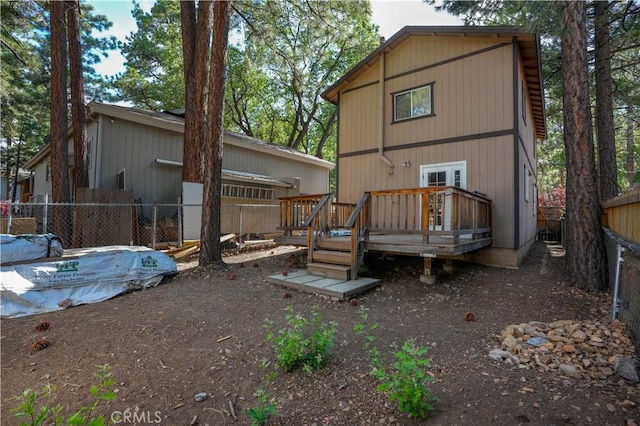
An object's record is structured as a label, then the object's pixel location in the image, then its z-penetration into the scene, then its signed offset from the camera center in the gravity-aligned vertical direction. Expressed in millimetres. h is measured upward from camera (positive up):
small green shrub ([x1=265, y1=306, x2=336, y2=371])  2773 -1197
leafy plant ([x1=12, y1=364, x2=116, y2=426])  2307 -1456
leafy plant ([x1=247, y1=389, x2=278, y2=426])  2027 -1295
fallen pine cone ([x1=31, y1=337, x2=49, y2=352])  3225 -1322
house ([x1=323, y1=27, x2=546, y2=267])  6949 +2568
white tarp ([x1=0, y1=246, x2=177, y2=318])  4184 -926
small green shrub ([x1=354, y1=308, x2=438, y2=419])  2035 -1120
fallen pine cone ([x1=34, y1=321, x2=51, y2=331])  3633 -1273
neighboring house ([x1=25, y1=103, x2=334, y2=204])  9242 +2010
